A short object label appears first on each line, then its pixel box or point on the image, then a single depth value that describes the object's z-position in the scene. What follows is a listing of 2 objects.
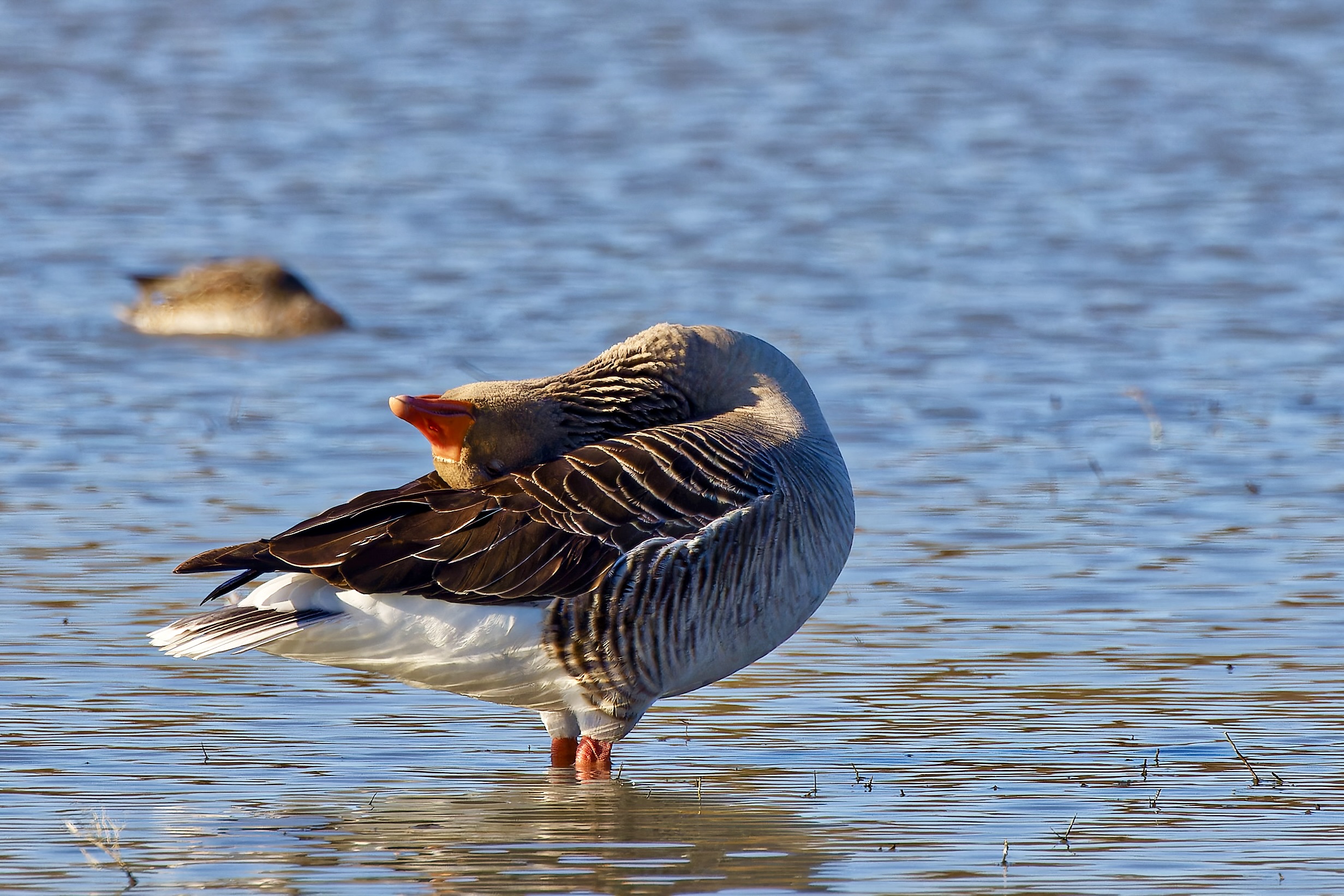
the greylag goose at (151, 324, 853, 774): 14.10
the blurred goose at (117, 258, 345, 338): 32.66
